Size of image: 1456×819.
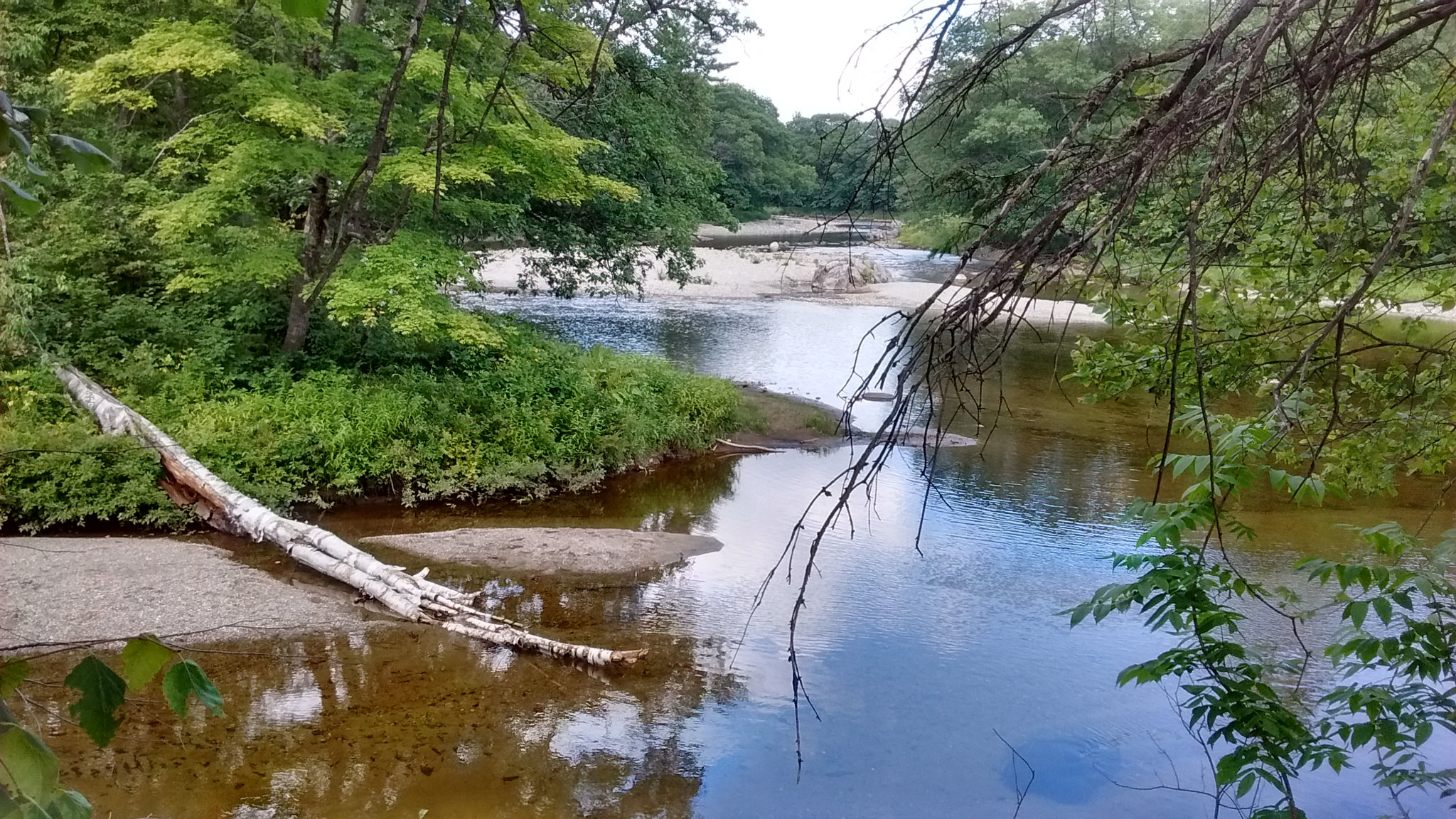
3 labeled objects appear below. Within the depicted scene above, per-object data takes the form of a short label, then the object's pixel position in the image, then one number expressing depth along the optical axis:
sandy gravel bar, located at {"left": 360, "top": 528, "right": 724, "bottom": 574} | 9.25
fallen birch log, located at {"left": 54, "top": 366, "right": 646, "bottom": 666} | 7.51
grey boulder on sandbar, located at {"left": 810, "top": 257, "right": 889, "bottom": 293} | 28.39
